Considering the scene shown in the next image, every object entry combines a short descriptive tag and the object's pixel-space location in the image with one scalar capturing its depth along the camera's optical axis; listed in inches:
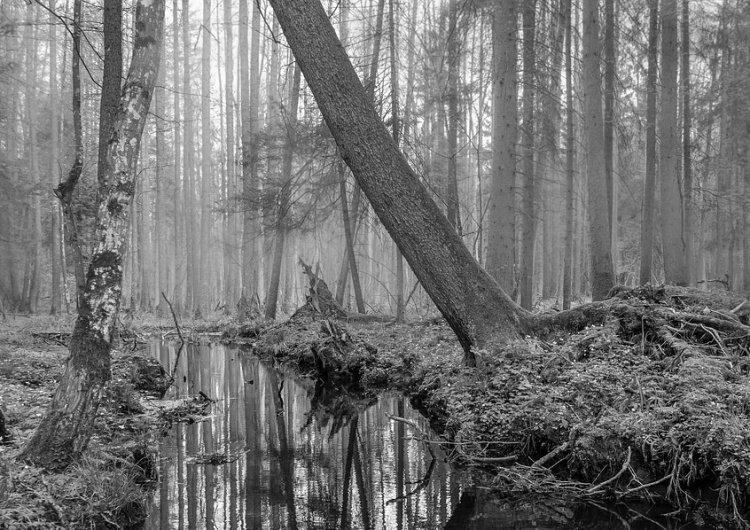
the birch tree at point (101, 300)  182.1
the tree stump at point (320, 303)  610.2
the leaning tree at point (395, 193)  272.5
